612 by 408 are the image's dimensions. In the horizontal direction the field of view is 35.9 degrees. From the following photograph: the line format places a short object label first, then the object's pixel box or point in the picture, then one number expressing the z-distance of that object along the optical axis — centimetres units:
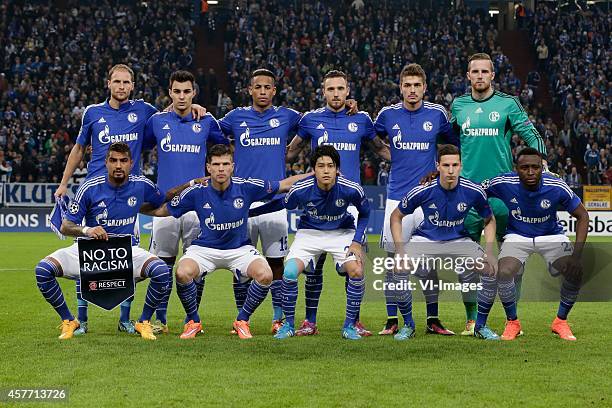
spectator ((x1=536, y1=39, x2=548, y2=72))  3347
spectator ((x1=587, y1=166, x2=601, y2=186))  2738
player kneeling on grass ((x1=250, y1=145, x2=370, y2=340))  827
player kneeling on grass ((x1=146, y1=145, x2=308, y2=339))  830
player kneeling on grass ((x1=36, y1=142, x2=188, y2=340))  816
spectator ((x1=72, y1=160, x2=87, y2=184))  2502
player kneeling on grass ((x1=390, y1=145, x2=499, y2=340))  827
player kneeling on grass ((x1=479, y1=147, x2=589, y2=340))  827
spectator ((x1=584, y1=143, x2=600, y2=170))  2762
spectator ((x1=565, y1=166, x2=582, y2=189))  2641
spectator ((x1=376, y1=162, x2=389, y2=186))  2580
